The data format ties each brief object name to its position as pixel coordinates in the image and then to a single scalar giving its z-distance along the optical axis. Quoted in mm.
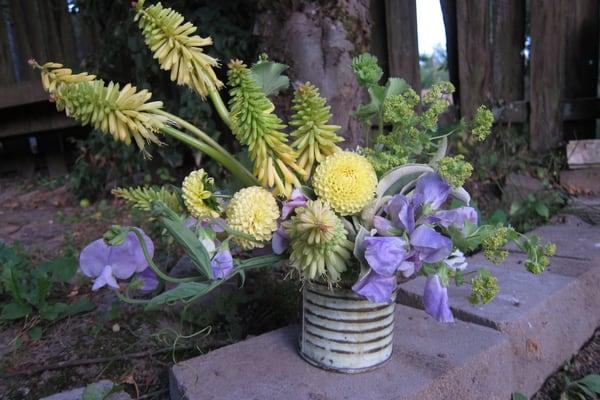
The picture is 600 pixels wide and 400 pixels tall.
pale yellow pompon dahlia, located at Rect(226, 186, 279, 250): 842
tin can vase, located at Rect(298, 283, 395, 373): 956
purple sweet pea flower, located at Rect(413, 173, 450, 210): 855
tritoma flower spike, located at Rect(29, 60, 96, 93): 806
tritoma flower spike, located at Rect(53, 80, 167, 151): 775
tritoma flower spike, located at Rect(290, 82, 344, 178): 835
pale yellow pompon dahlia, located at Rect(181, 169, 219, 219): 859
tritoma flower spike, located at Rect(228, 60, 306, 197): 797
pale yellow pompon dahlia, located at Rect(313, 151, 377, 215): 837
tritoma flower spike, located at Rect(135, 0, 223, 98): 817
